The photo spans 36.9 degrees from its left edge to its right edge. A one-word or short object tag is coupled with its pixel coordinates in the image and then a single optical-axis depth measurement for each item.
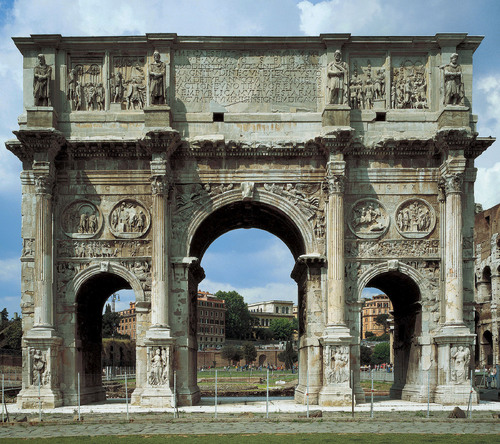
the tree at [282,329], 119.53
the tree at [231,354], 87.06
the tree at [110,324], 81.56
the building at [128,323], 111.99
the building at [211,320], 108.44
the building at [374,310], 137.05
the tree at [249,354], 87.81
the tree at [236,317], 115.50
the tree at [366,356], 73.56
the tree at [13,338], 56.34
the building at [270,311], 129.45
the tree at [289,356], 80.38
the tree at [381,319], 124.44
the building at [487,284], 48.19
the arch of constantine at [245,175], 21.92
